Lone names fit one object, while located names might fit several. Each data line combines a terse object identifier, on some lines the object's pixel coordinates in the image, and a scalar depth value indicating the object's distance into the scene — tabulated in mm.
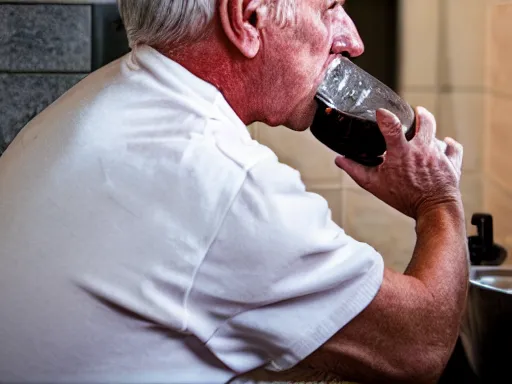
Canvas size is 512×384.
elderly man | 766
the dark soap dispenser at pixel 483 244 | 1340
